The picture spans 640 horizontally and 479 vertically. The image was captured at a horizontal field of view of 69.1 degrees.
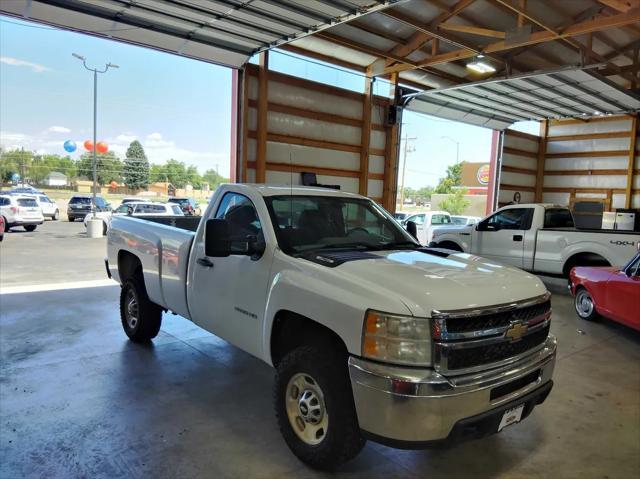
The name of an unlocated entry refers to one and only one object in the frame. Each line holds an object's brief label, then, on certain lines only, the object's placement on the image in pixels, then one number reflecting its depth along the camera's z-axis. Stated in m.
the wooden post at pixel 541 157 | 19.41
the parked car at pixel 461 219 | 17.97
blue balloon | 33.12
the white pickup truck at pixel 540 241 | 8.23
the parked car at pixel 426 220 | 15.82
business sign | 43.91
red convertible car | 5.62
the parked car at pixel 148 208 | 19.05
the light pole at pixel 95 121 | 19.67
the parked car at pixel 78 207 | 26.09
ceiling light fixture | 12.04
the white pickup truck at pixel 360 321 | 2.46
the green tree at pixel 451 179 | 66.94
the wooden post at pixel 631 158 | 17.11
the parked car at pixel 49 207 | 26.23
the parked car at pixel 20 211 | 19.09
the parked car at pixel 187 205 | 22.42
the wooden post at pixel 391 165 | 14.19
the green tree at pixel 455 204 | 36.22
